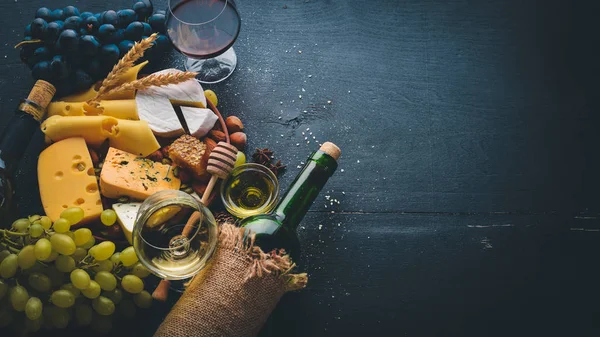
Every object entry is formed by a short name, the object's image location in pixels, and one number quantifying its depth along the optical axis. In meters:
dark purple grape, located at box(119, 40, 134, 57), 1.16
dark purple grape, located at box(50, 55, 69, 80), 1.11
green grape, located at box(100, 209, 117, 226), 1.06
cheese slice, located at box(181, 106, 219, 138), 1.15
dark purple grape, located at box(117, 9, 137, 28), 1.16
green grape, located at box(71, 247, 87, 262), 1.02
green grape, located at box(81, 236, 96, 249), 1.04
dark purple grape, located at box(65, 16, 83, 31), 1.13
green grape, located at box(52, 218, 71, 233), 0.99
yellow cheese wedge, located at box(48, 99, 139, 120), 1.15
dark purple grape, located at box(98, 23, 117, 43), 1.13
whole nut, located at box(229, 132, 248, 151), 1.19
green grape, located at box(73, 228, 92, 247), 1.01
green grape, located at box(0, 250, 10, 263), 0.98
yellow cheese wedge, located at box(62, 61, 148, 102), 1.17
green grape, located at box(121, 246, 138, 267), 1.03
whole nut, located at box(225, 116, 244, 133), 1.21
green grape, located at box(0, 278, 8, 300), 0.95
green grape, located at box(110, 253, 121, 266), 1.04
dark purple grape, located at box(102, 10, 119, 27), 1.14
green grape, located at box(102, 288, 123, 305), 1.05
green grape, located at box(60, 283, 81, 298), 1.00
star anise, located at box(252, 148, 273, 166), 1.20
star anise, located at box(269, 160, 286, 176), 1.21
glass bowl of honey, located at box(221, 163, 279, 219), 1.14
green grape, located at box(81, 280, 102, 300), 0.99
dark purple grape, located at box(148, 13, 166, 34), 1.19
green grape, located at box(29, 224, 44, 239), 0.98
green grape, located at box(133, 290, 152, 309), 1.08
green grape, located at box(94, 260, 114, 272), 1.03
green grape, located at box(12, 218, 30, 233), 1.00
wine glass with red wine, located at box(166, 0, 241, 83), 1.11
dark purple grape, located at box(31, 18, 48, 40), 1.11
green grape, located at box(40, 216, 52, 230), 1.01
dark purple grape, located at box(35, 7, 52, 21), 1.14
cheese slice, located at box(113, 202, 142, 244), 1.06
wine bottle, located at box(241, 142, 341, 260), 1.03
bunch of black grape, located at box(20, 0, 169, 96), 1.11
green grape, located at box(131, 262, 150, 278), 1.05
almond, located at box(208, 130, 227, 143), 1.17
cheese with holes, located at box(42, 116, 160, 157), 1.12
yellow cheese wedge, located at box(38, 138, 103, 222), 1.10
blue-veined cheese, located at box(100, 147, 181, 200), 1.09
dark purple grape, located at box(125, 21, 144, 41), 1.15
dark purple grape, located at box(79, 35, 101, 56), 1.11
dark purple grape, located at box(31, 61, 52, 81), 1.12
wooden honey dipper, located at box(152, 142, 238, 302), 1.08
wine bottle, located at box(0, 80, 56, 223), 1.07
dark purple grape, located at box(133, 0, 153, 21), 1.19
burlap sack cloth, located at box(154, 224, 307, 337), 0.99
